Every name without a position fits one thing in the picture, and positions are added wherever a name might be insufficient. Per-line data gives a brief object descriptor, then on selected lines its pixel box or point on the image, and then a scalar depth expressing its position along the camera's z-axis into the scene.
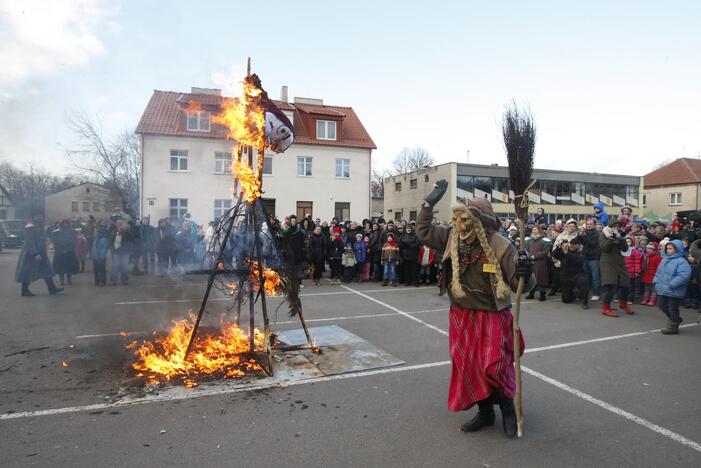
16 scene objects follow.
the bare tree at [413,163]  69.75
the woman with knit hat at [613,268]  8.44
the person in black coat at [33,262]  9.80
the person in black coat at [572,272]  9.54
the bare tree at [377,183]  69.78
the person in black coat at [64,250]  11.49
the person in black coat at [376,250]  13.02
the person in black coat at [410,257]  12.31
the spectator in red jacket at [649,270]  9.73
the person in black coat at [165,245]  13.17
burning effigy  5.08
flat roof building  38.53
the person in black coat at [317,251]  12.77
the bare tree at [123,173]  32.84
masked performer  3.50
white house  16.22
